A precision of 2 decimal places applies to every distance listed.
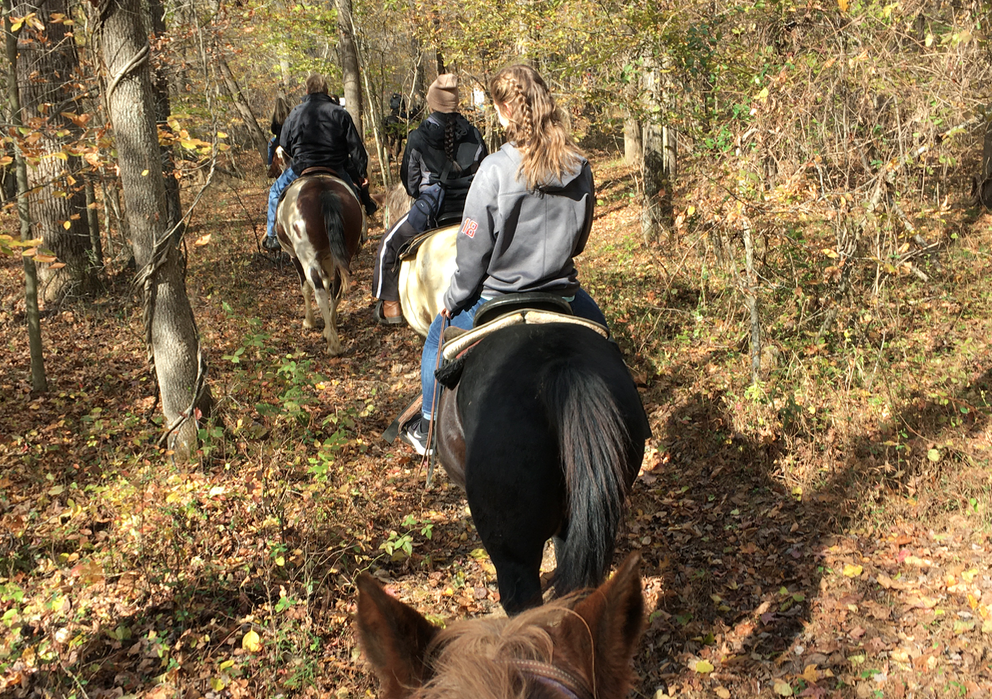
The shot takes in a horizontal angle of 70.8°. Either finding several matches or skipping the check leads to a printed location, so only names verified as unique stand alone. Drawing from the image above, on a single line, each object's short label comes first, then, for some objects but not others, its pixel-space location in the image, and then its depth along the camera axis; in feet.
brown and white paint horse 29.86
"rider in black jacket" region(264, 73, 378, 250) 31.01
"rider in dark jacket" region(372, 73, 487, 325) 22.11
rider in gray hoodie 11.84
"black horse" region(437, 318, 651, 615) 9.37
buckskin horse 19.38
